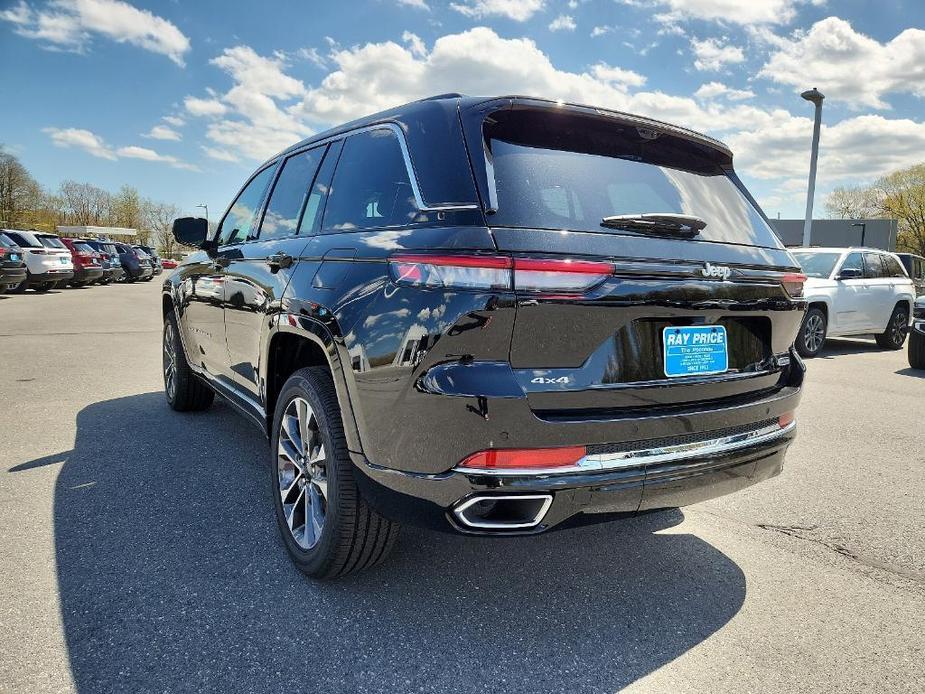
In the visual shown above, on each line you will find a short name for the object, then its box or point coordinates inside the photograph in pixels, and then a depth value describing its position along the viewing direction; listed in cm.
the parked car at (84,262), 2272
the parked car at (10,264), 1706
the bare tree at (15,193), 6625
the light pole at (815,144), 1870
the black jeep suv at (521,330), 202
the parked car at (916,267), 1560
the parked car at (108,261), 2564
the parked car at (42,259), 1894
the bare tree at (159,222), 9812
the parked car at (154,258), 3403
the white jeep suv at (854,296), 1012
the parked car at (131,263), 2959
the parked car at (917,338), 882
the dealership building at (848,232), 4572
